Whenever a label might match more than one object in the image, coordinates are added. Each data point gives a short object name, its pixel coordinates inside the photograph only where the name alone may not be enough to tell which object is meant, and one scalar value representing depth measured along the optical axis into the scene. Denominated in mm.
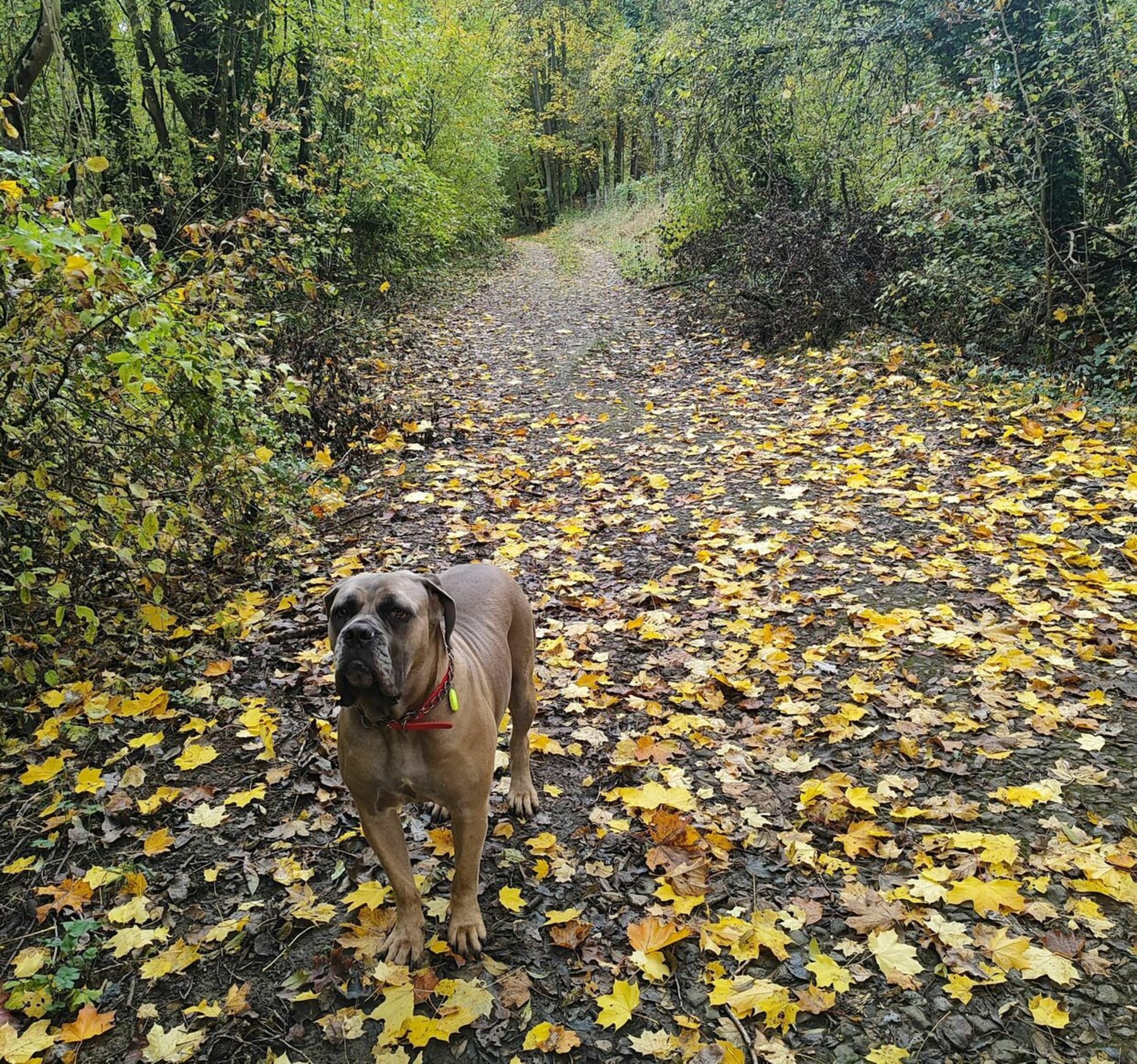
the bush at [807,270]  10508
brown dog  2469
